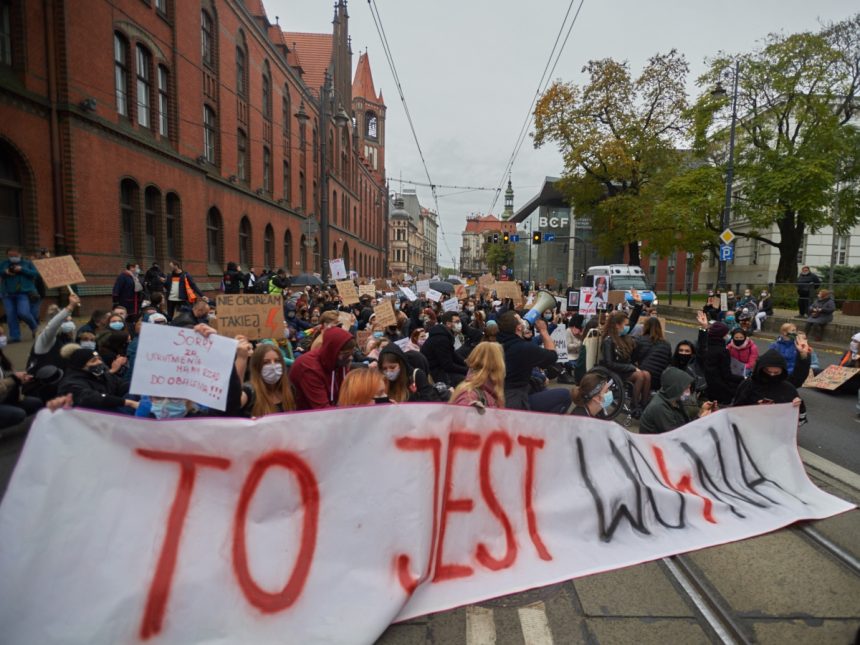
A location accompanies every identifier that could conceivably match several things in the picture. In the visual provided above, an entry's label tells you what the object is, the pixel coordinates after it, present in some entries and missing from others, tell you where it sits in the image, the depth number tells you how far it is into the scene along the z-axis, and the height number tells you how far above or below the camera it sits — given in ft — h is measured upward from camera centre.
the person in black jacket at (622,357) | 22.52 -3.65
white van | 72.62 -0.87
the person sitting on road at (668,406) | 16.39 -4.17
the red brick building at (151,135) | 43.34 +14.48
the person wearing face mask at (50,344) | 18.75 -2.95
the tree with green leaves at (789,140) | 81.30 +21.82
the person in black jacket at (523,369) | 17.04 -3.18
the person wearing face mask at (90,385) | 15.01 -3.59
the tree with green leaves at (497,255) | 289.27 +8.12
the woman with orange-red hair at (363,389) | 12.39 -2.82
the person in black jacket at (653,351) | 22.90 -3.41
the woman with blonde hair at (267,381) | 13.37 -2.90
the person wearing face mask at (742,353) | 22.38 -3.35
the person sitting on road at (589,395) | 14.78 -3.45
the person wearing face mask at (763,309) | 57.36 -3.78
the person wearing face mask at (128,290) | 34.88 -1.75
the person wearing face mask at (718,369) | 20.44 -3.66
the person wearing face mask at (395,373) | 14.64 -2.89
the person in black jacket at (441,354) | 21.74 -3.44
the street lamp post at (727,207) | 66.69 +8.81
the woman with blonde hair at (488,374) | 13.55 -2.68
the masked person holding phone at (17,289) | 30.81 -1.62
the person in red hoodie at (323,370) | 14.79 -2.96
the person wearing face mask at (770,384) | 15.67 -3.27
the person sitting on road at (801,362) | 17.24 -2.82
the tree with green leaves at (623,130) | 102.73 +28.13
